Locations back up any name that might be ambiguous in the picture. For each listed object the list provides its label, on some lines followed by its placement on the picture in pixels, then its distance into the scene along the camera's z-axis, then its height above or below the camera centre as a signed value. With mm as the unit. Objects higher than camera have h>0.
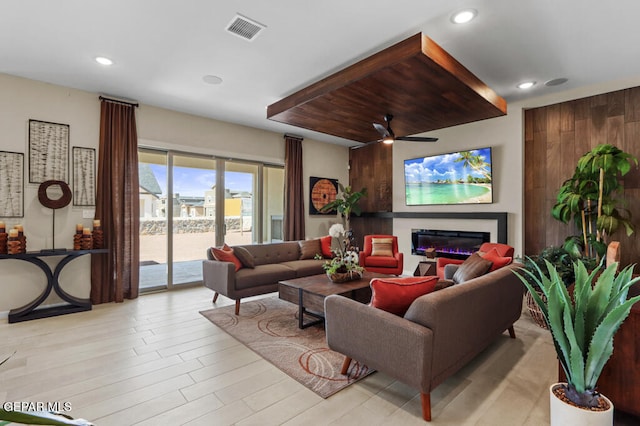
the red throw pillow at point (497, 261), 3211 -493
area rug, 2463 -1265
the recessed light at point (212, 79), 3996 +1726
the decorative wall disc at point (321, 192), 7207 +492
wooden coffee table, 3328 -861
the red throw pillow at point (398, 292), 2197 -549
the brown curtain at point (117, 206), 4516 +108
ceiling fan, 4091 +1027
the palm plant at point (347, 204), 7156 +213
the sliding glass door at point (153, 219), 5082 -92
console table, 3756 -1009
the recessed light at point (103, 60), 3494 +1711
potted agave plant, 1563 -635
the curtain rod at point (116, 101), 4516 +1637
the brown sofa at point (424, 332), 1950 -810
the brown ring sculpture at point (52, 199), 4059 +234
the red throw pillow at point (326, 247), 5543 -591
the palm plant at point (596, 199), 3742 +175
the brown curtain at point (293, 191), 6645 +481
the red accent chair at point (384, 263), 5387 -861
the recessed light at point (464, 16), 2701 +1718
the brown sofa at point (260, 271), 3996 -803
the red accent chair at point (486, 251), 4156 -523
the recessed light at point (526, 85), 4211 +1741
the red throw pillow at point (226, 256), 4262 -574
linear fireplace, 5453 -524
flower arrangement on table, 3686 -653
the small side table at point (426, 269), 4703 -842
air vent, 2842 +1730
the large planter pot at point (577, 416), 1540 -1003
